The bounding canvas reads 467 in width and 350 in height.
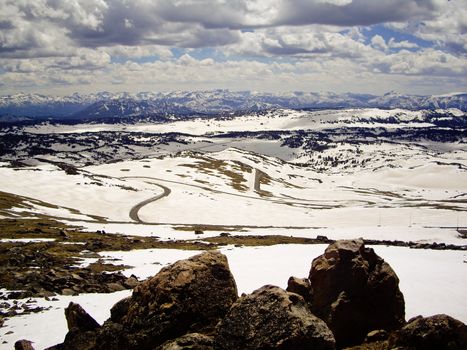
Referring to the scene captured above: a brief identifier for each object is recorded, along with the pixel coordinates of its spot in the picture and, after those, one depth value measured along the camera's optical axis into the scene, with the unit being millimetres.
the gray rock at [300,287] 23109
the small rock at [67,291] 31188
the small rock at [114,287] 32662
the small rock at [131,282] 33969
